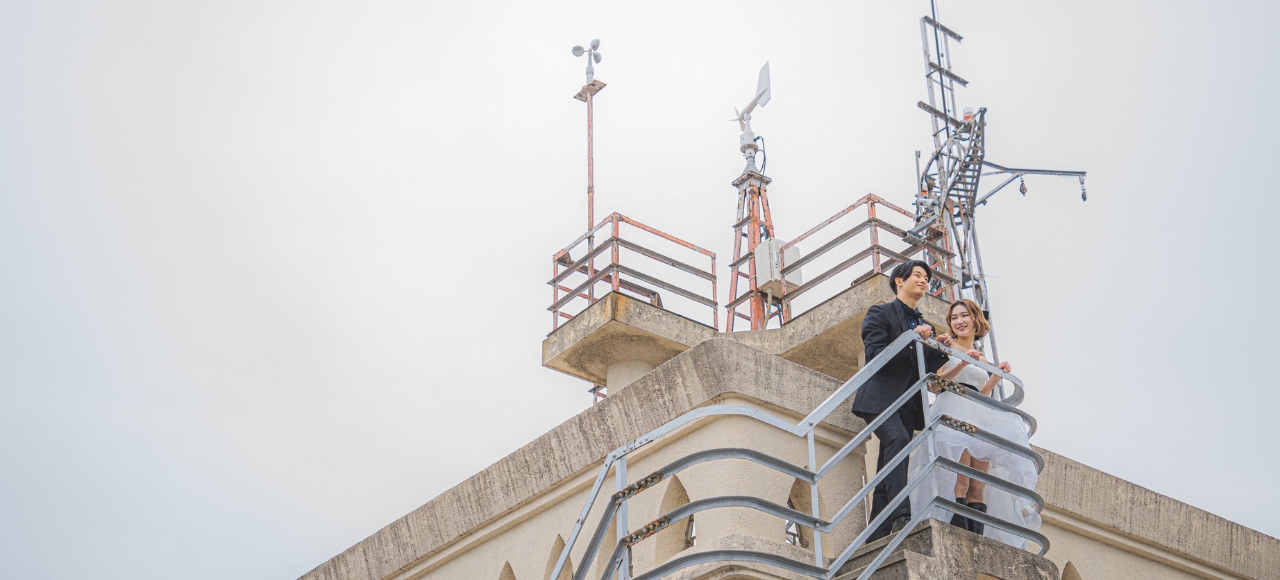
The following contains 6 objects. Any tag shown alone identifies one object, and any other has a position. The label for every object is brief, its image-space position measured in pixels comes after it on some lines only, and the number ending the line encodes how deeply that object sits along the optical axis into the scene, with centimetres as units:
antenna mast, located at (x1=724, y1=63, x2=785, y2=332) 1672
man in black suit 662
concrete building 645
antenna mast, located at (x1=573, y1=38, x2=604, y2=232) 1677
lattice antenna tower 1780
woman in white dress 676
